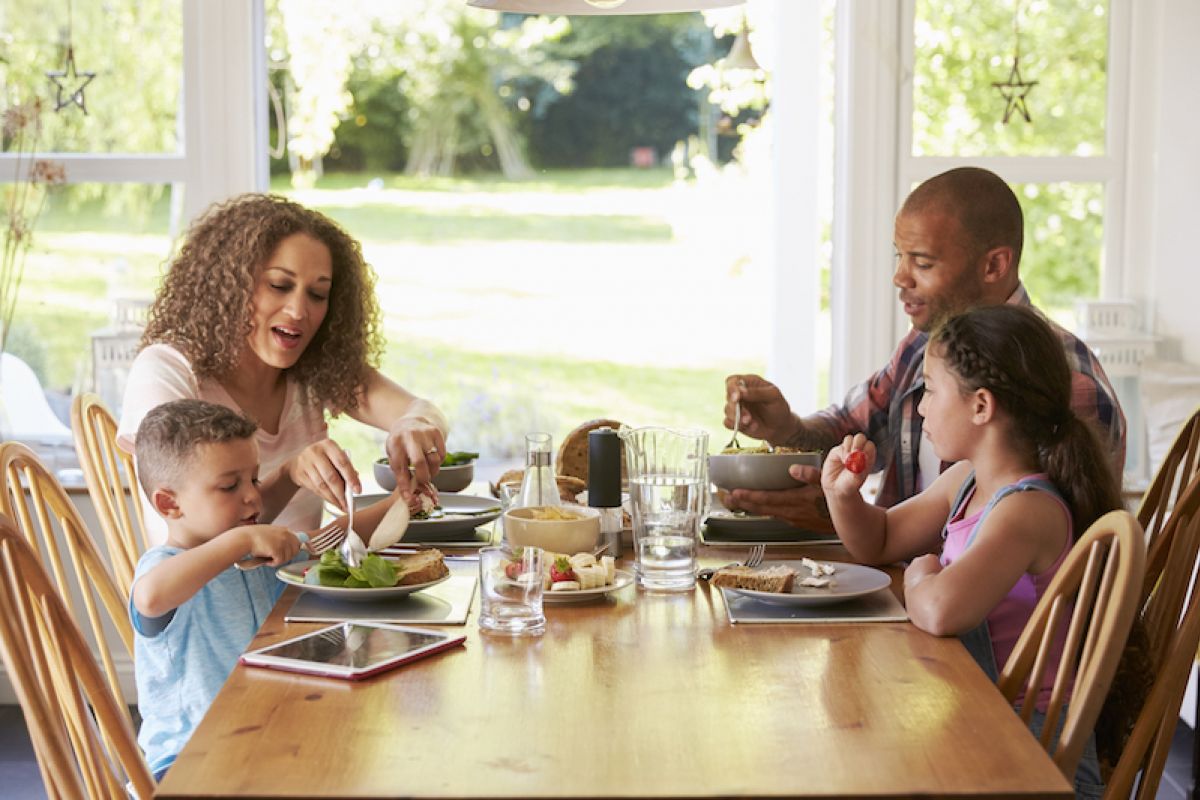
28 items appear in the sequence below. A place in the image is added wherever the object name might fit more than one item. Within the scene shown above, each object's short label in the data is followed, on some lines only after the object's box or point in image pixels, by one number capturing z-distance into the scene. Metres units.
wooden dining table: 1.15
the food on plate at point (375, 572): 1.70
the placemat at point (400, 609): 1.64
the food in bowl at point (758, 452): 2.11
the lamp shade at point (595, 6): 2.08
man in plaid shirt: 2.12
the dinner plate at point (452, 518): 2.12
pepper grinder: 1.98
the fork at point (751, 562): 1.86
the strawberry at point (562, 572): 1.74
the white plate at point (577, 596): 1.71
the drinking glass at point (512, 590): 1.58
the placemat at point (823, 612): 1.64
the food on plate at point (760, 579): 1.71
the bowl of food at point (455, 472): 2.37
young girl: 1.59
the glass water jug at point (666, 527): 1.80
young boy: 1.81
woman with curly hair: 2.28
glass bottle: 1.91
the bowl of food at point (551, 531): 1.86
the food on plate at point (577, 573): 1.73
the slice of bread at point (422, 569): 1.73
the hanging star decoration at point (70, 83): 3.41
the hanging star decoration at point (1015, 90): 3.47
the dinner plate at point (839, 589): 1.67
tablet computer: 1.43
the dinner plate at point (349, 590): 1.69
